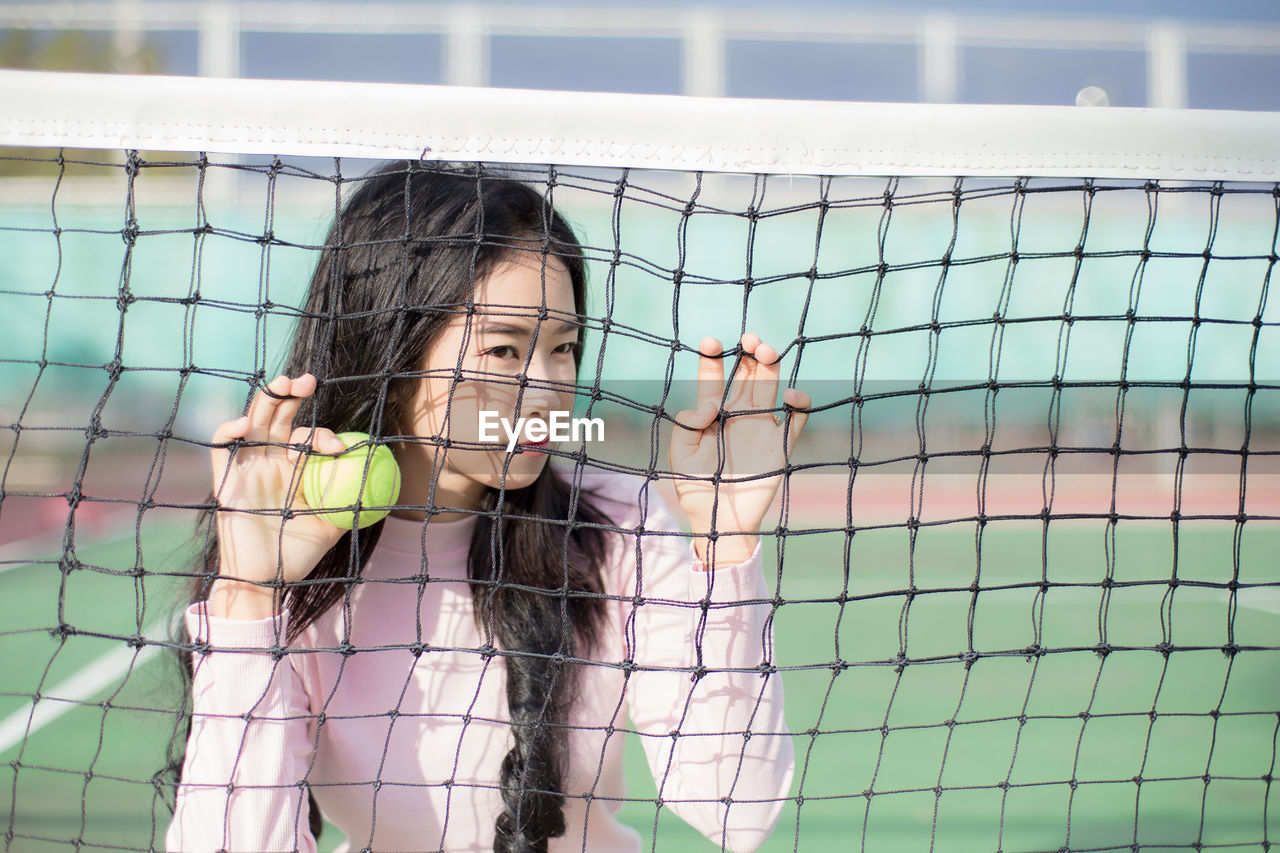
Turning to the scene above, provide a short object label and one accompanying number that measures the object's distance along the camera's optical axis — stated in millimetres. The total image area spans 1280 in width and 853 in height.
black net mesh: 2866
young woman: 2796
